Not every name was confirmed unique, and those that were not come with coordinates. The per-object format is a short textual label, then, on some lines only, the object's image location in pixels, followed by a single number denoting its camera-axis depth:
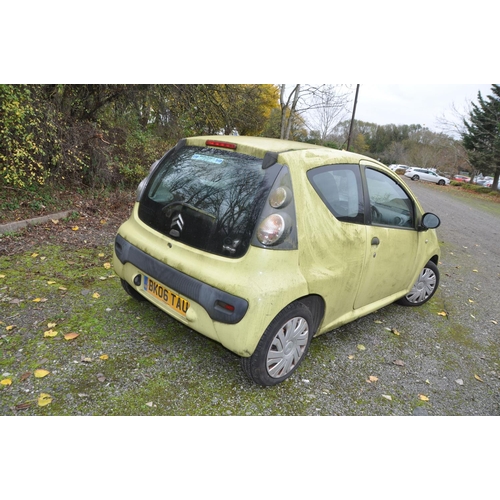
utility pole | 16.42
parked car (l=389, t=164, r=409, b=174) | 40.90
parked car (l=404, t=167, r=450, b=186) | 34.03
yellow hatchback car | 2.36
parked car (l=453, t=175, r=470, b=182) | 44.41
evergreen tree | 28.31
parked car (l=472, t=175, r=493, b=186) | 40.89
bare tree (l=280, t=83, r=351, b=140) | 14.33
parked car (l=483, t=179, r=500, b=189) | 39.13
